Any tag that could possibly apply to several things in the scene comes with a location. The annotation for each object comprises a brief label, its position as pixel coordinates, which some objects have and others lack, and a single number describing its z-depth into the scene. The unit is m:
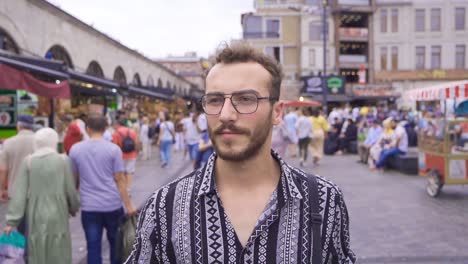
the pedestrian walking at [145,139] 15.71
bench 11.52
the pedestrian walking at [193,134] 11.54
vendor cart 8.23
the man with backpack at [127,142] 8.29
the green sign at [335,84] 37.56
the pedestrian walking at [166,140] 13.12
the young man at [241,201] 1.64
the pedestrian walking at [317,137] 13.70
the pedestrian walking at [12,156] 5.33
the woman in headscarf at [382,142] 12.66
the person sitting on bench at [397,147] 12.23
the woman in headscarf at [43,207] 3.82
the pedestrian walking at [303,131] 13.22
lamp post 25.44
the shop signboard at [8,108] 9.91
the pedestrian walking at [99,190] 4.24
